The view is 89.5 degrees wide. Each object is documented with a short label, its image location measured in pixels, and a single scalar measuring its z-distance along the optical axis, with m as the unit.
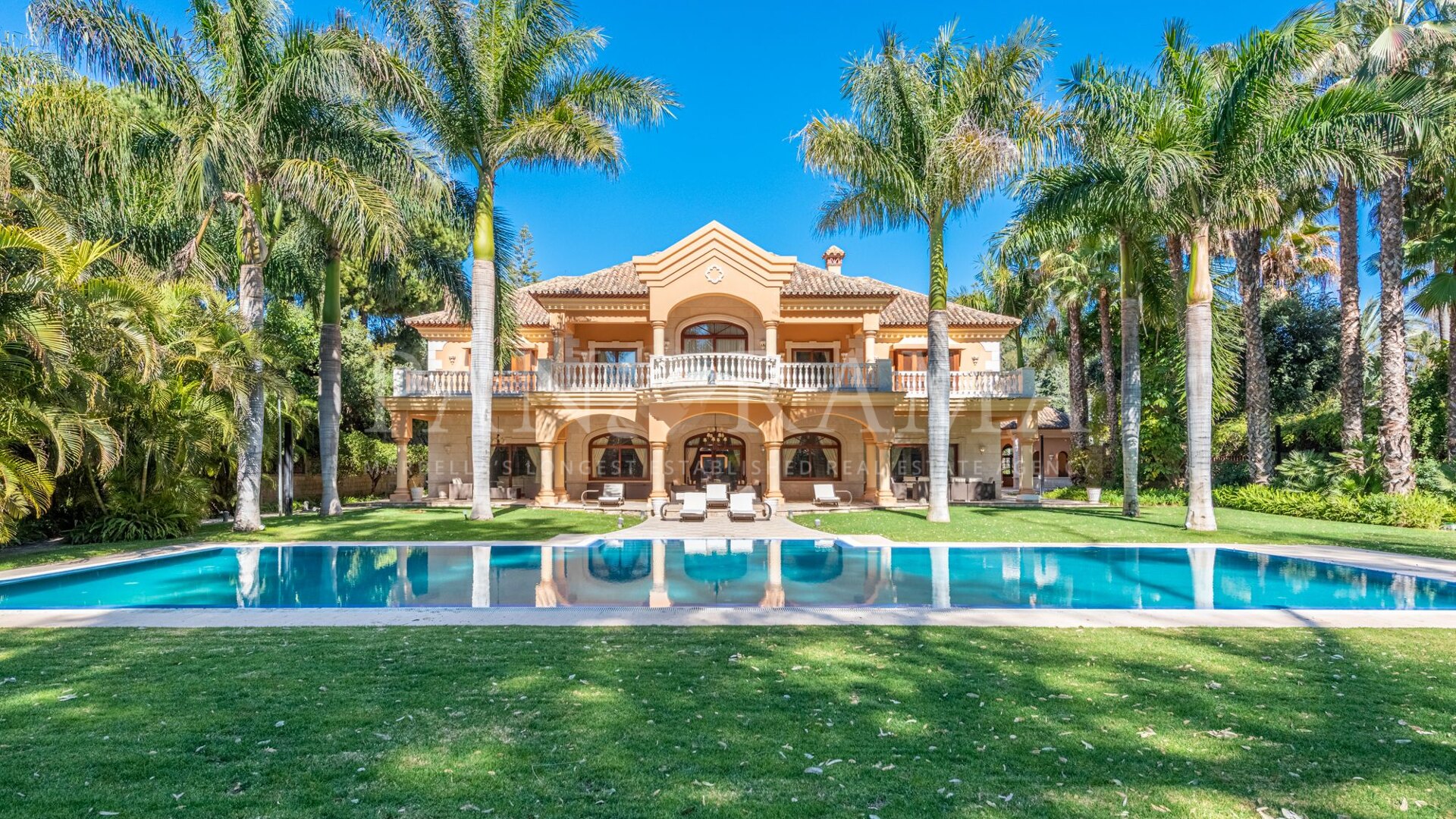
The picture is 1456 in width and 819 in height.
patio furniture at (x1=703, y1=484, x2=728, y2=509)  22.34
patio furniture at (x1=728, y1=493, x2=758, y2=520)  20.17
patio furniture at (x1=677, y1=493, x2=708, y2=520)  20.27
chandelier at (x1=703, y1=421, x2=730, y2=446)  28.66
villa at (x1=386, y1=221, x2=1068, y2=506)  24.06
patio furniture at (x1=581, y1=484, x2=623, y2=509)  24.48
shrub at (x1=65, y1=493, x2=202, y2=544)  15.11
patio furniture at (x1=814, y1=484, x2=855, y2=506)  24.27
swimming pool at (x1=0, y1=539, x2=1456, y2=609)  10.02
